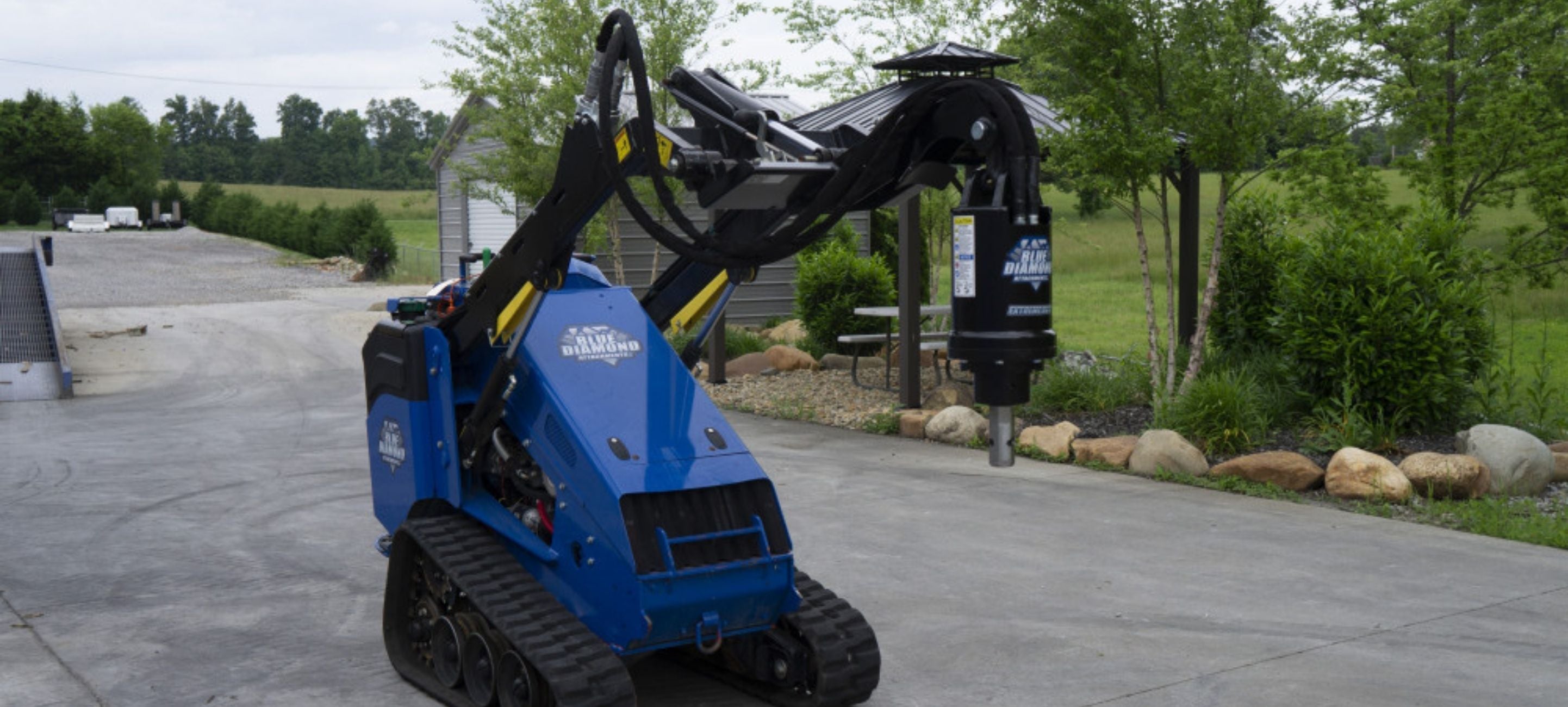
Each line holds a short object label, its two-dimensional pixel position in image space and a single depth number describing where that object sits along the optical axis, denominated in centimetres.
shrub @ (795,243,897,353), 1706
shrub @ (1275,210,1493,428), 1043
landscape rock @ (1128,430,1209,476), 1031
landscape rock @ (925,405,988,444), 1208
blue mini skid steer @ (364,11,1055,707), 439
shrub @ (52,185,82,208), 6588
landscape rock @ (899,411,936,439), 1253
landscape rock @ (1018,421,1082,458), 1119
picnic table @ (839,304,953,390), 1455
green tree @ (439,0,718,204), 1759
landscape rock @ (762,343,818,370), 1666
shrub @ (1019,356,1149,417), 1260
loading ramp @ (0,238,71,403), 1594
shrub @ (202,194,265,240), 5369
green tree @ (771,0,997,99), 1908
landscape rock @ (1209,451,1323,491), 973
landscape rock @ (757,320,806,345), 1947
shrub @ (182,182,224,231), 5934
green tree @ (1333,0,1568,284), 1291
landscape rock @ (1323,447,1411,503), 931
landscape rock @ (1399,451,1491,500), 928
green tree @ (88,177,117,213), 6475
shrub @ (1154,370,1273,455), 1059
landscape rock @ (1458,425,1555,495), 948
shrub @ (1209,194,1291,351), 1282
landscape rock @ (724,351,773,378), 1689
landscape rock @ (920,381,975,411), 1345
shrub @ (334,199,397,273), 3897
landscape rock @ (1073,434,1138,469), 1078
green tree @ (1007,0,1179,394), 1149
